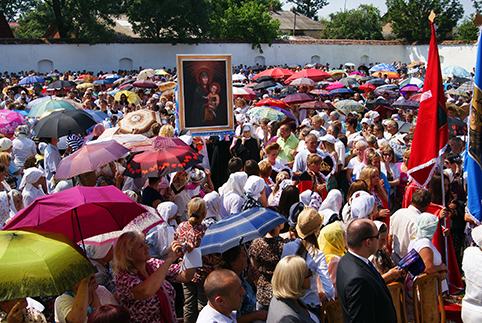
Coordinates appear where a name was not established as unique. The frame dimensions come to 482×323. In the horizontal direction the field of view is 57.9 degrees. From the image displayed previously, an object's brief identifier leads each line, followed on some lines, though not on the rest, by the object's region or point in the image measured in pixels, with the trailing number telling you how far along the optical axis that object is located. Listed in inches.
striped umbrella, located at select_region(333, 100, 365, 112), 439.5
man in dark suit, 111.1
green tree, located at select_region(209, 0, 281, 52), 1599.4
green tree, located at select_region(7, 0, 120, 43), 1379.9
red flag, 181.3
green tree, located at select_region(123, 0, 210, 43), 1433.3
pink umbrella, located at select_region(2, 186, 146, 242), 123.3
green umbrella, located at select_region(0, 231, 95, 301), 80.8
